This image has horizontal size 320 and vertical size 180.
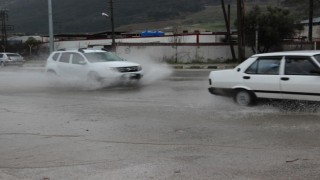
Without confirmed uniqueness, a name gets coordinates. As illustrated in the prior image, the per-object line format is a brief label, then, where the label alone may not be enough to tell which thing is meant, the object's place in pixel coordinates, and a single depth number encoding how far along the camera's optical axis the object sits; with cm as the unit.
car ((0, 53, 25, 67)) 4562
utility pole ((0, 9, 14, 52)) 8164
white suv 1812
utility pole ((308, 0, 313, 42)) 5025
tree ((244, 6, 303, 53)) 5072
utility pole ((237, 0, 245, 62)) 4391
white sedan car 1104
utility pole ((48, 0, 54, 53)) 3510
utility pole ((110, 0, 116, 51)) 5281
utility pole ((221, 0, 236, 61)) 4878
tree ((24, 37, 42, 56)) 6794
